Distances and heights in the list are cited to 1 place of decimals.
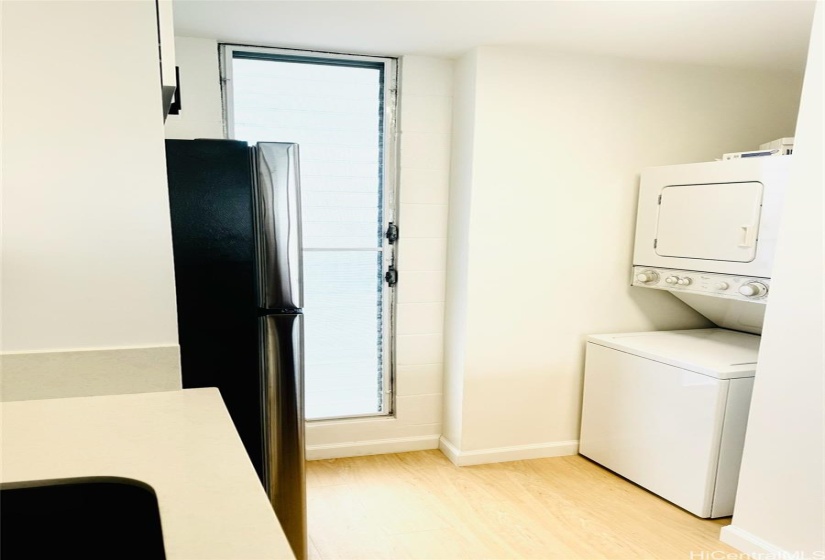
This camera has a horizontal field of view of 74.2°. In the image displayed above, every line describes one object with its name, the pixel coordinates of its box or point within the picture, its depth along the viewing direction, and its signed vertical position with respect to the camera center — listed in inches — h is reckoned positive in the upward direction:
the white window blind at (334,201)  113.5 -0.9
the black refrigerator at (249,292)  74.2 -13.8
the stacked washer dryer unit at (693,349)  96.3 -28.8
